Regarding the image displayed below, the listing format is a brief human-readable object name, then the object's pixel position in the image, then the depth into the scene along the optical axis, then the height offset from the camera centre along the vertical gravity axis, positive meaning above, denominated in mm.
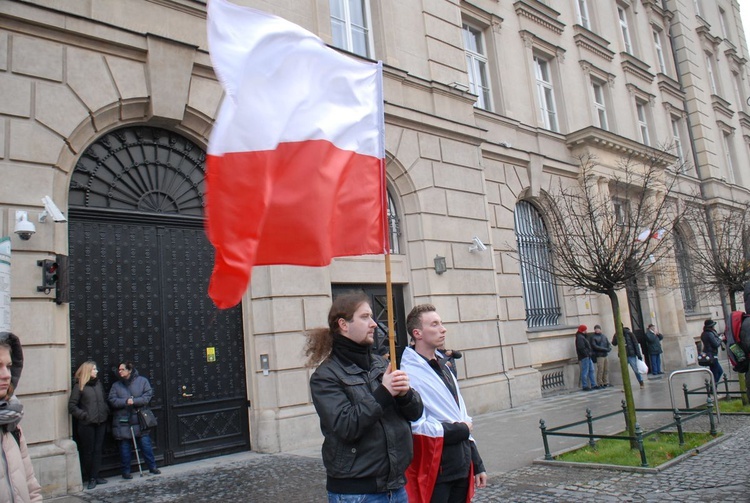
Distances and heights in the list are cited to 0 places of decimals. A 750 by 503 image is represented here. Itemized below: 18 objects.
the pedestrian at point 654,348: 20797 -603
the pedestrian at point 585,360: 17734 -668
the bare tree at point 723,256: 14969 +1727
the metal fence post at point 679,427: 8570 -1351
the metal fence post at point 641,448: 7596 -1409
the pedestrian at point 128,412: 8969 -480
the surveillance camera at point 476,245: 14727 +2354
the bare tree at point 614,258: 9594 +1192
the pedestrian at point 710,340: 15698 -398
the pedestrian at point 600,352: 18156 -490
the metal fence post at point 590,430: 8745 -1313
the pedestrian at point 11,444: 3266 -290
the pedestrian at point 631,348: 18531 -486
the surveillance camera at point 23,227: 8203 +2097
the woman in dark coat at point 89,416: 8562 -463
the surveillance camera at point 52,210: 8375 +2344
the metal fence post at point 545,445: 8336 -1385
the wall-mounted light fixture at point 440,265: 13781 +1846
